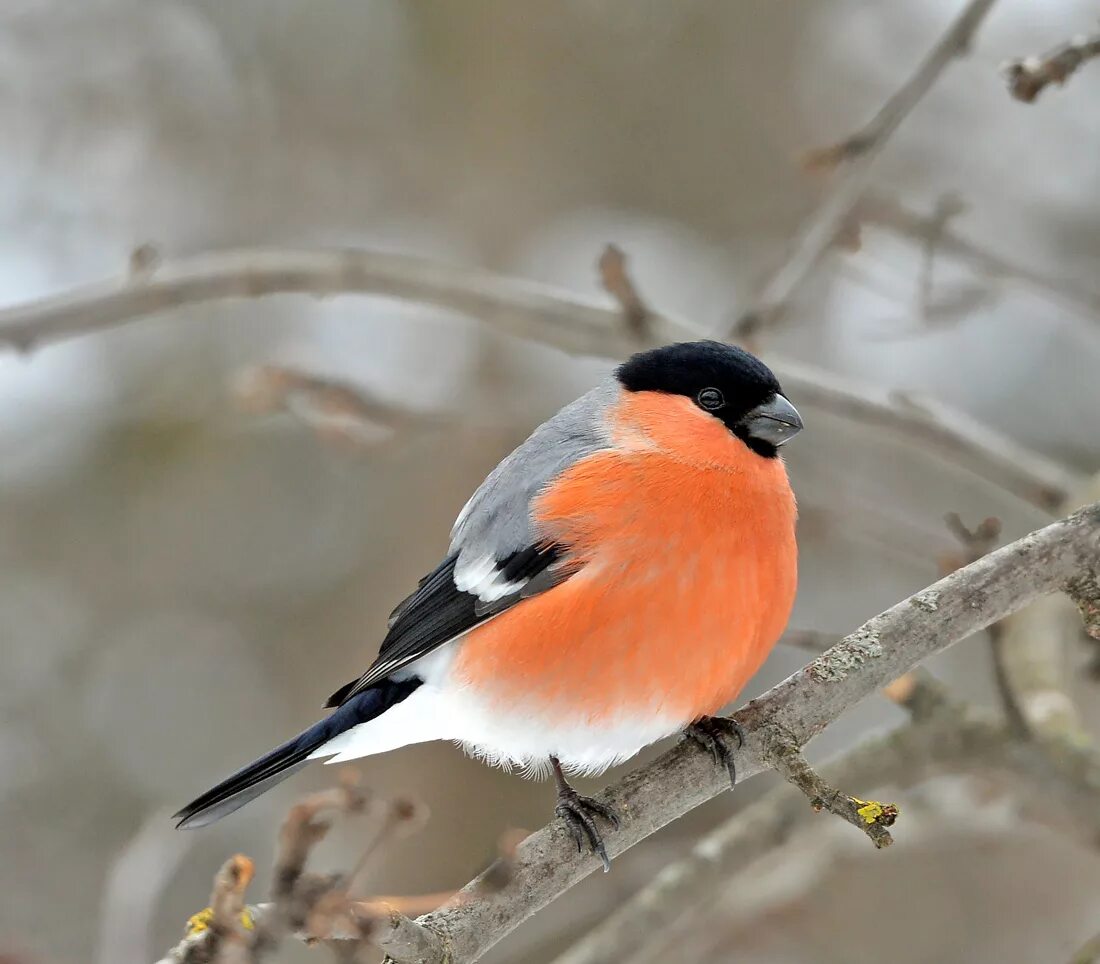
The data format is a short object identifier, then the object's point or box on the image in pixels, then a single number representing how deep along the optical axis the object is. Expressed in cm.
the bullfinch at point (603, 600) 556
